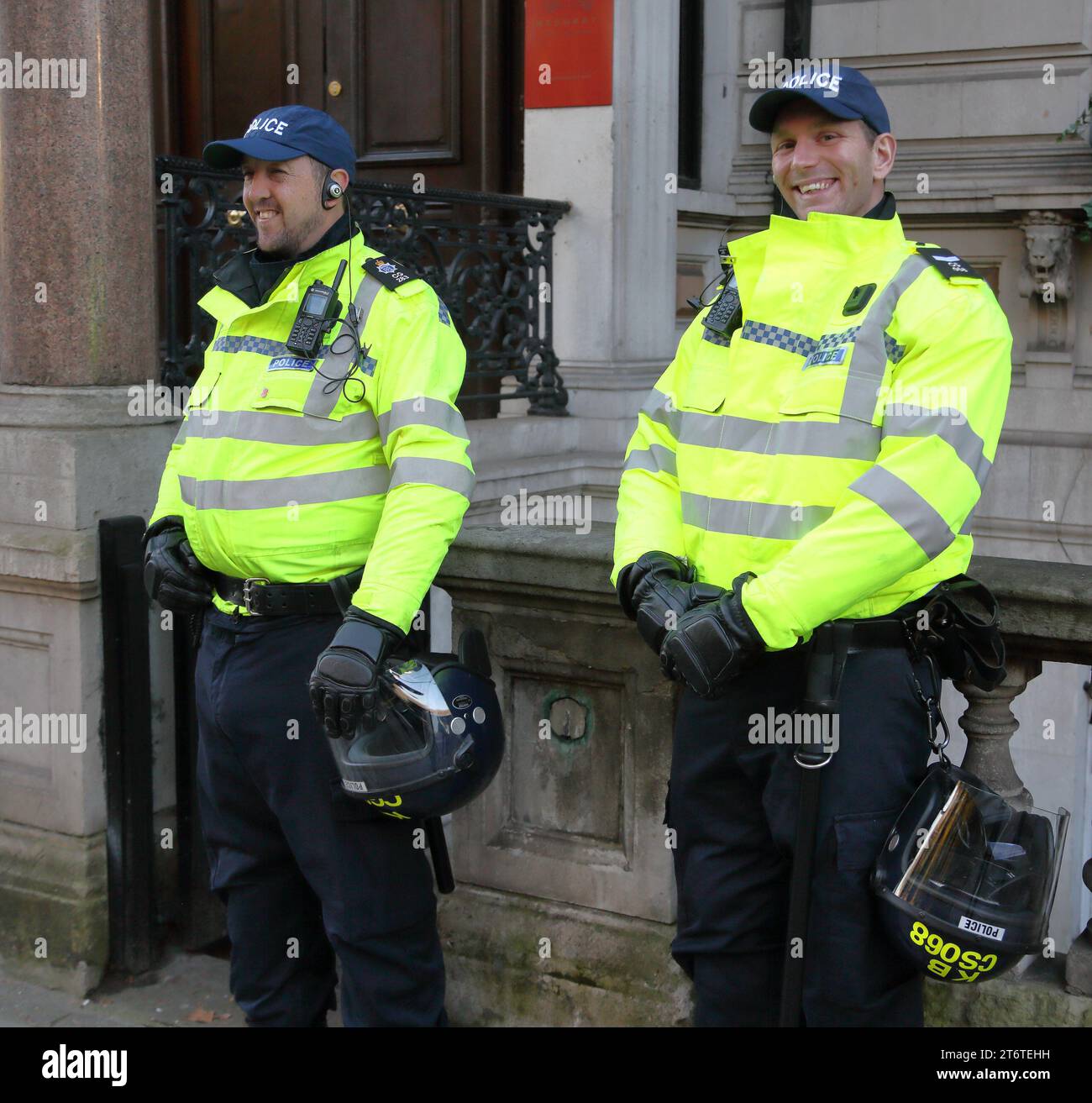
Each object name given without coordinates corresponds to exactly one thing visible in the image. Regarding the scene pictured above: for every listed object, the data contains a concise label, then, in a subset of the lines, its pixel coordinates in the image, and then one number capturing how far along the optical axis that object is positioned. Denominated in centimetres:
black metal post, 429
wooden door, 726
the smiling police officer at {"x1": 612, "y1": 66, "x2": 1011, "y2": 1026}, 243
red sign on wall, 678
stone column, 426
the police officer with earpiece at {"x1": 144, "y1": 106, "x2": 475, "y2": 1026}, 308
